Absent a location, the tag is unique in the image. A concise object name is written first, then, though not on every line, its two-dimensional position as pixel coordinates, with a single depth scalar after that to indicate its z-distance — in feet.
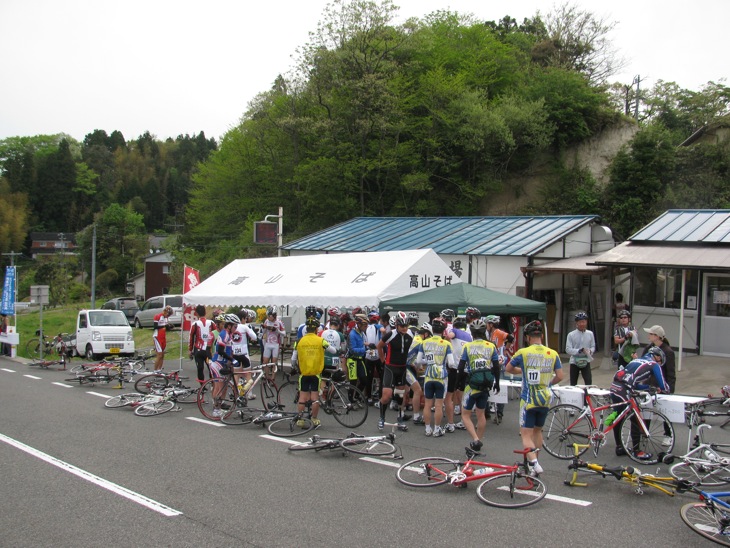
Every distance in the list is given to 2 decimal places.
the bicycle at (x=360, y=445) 26.81
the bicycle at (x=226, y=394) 35.40
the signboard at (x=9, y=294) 83.61
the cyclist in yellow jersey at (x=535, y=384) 23.11
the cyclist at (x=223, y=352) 36.01
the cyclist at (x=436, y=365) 29.48
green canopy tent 41.01
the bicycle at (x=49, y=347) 74.45
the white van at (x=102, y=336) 75.15
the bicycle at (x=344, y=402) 33.45
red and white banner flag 62.34
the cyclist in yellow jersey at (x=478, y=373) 26.30
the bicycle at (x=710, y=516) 16.90
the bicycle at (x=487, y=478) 20.68
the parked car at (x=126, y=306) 132.36
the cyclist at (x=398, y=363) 33.47
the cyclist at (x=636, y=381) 25.07
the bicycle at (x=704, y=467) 21.88
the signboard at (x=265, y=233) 84.38
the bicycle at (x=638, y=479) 19.79
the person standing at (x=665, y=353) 27.76
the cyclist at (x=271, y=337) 46.60
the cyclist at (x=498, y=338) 35.24
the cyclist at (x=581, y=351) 35.35
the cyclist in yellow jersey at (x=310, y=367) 31.71
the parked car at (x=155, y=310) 115.85
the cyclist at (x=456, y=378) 31.58
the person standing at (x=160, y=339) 52.70
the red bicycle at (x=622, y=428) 25.00
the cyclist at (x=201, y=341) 44.65
